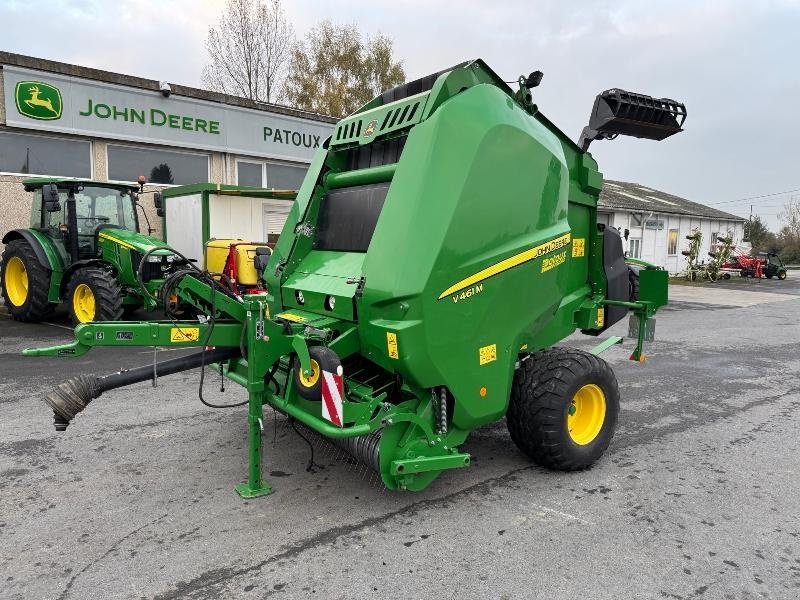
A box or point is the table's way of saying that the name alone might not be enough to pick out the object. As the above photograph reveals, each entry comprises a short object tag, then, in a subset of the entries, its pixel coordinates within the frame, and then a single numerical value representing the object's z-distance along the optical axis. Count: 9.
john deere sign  11.58
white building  27.06
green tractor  8.61
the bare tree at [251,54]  25.12
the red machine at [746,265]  29.59
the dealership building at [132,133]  11.61
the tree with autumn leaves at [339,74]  27.88
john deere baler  3.10
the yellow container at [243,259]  10.77
